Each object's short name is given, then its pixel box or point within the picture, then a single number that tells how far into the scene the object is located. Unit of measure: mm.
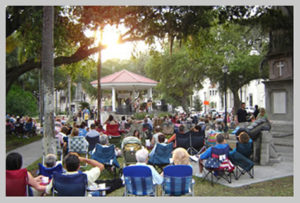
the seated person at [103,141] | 8156
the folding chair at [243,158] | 7239
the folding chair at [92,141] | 10148
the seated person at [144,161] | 5234
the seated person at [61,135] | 9992
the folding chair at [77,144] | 9172
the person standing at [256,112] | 13187
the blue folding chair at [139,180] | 5129
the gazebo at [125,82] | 27312
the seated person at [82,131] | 10922
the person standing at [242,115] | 13125
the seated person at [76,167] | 4586
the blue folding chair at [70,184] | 4578
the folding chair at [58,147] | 9789
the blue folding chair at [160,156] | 7715
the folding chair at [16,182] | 4500
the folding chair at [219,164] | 6770
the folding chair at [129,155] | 8094
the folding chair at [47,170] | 5305
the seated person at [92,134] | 10153
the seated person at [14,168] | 4496
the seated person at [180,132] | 10154
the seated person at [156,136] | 9949
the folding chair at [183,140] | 10273
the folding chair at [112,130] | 13578
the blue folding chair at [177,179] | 5071
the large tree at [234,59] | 26125
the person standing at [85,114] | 26250
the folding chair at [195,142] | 10383
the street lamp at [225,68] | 18738
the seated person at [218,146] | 7090
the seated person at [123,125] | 16188
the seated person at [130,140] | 8578
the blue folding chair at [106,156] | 7898
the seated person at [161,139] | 7930
